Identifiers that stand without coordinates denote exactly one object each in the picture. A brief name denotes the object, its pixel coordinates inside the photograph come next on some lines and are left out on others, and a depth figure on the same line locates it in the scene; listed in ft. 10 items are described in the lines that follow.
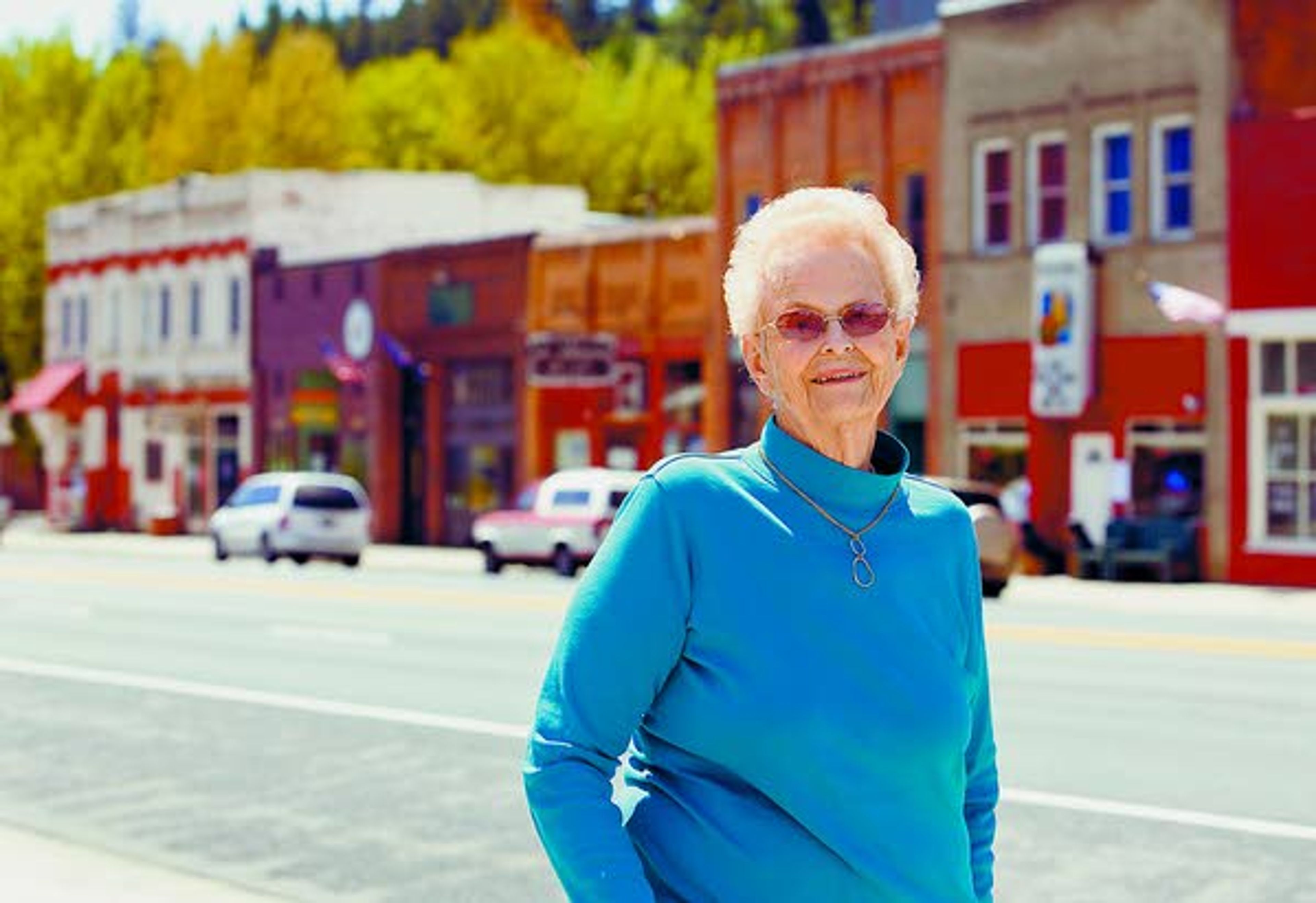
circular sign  170.81
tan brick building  112.06
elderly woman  10.59
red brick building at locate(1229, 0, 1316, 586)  107.55
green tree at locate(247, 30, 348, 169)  239.91
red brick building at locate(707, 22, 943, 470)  126.21
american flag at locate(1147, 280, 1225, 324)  109.60
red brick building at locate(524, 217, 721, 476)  140.87
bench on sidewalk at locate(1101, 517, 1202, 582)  111.04
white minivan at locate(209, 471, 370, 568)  130.41
